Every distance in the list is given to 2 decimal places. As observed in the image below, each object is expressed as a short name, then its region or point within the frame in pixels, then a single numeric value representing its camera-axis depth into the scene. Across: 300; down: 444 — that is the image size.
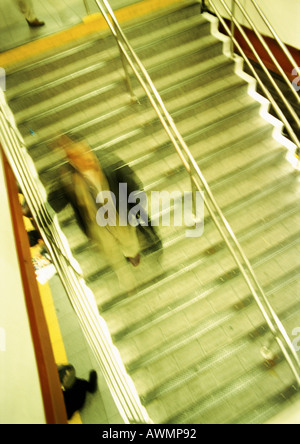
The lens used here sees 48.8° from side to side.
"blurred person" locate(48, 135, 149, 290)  2.28
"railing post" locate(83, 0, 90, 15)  3.79
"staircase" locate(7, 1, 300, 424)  2.80
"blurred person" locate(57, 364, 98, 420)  3.48
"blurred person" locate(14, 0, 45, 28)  3.79
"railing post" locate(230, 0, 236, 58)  3.15
